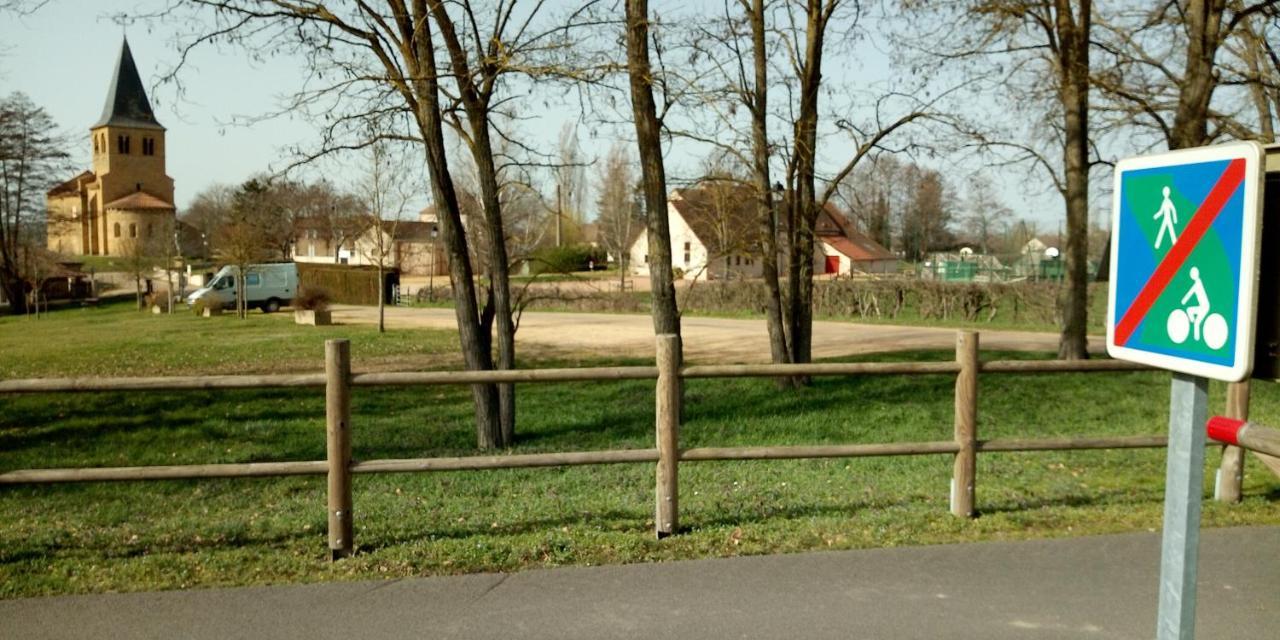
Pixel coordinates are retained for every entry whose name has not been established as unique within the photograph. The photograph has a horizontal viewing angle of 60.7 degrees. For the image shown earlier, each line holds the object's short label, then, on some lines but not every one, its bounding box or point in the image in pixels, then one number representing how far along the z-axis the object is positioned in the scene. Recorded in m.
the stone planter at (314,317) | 33.22
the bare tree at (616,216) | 49.72
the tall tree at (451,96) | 11.27
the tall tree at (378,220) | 30.40
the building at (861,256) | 66.02
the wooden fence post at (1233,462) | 7.83
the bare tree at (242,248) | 39.12
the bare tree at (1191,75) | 16.50
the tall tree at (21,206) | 42.53
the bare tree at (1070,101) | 17.16
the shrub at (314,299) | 33.91
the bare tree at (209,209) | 78.81
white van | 43.72
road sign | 2.74
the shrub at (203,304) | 41.38
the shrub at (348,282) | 54.06
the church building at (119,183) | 90.94
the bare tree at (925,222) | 72.38
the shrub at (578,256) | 65.33
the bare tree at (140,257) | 48.22
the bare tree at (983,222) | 69.94
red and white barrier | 3.29
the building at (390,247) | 37.38
